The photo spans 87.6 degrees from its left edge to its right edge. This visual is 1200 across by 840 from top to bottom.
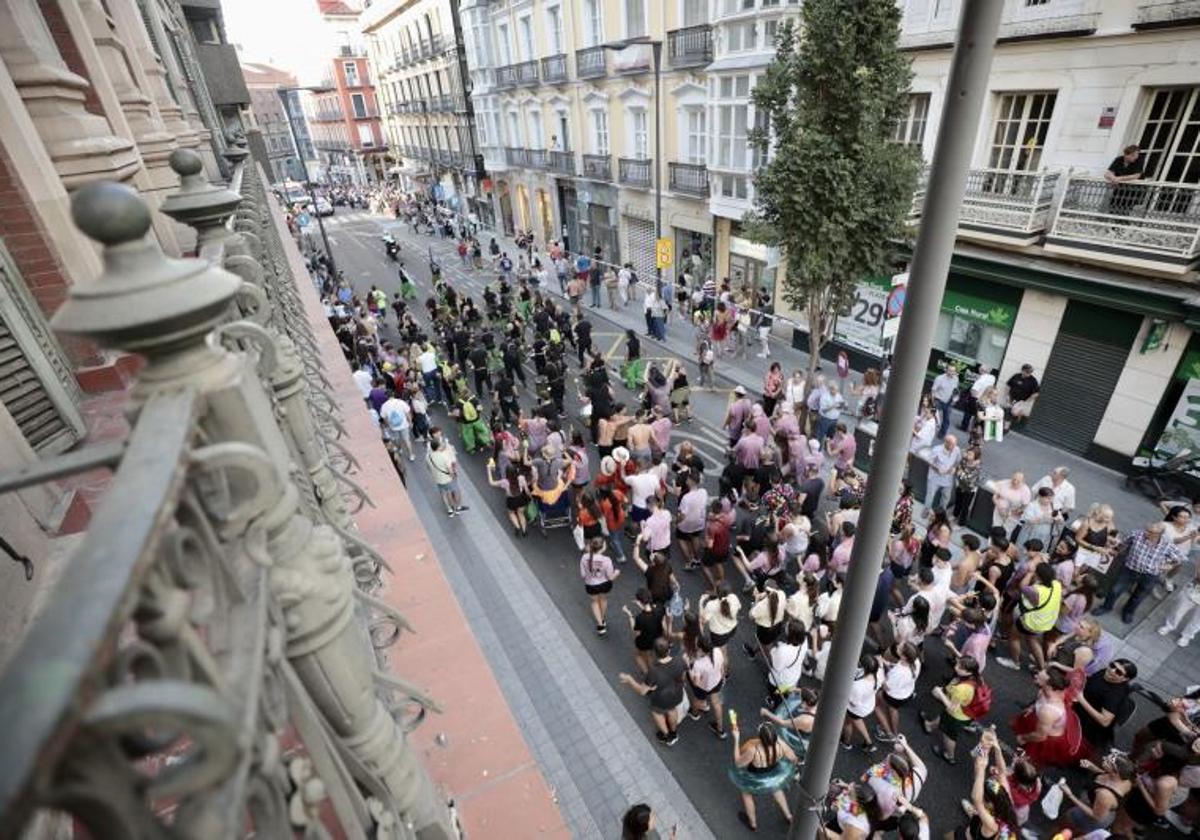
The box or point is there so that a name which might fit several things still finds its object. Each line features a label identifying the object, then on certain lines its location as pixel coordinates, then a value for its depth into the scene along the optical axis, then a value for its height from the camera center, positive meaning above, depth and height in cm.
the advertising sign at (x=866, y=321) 1564 -607
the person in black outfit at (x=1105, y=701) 571 -550
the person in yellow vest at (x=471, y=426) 1193 -609
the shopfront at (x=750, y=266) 1833 -554
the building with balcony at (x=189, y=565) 74 -86
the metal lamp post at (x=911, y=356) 246 -128
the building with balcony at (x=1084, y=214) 1011 -280
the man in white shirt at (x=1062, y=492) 830 -529
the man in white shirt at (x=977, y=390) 1229 -600
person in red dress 575 -568
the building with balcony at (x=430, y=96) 3978 -89
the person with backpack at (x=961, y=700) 598 -560
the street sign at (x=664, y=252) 1836 -484
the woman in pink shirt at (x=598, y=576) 789 -566
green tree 940 -129
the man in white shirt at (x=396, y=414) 1148 -531
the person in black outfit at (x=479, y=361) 1387 -550
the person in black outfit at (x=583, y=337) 1559 -580
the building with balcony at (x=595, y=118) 2034 -172
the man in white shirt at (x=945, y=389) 1209 -586
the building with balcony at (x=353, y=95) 6869 -74
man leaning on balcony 1034 -212
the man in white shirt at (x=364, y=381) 1199 -497
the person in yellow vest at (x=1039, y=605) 675 -543
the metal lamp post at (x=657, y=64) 1592 +1
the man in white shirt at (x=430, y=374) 1402 -595
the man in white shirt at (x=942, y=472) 956 -576
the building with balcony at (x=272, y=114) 7375 -221
